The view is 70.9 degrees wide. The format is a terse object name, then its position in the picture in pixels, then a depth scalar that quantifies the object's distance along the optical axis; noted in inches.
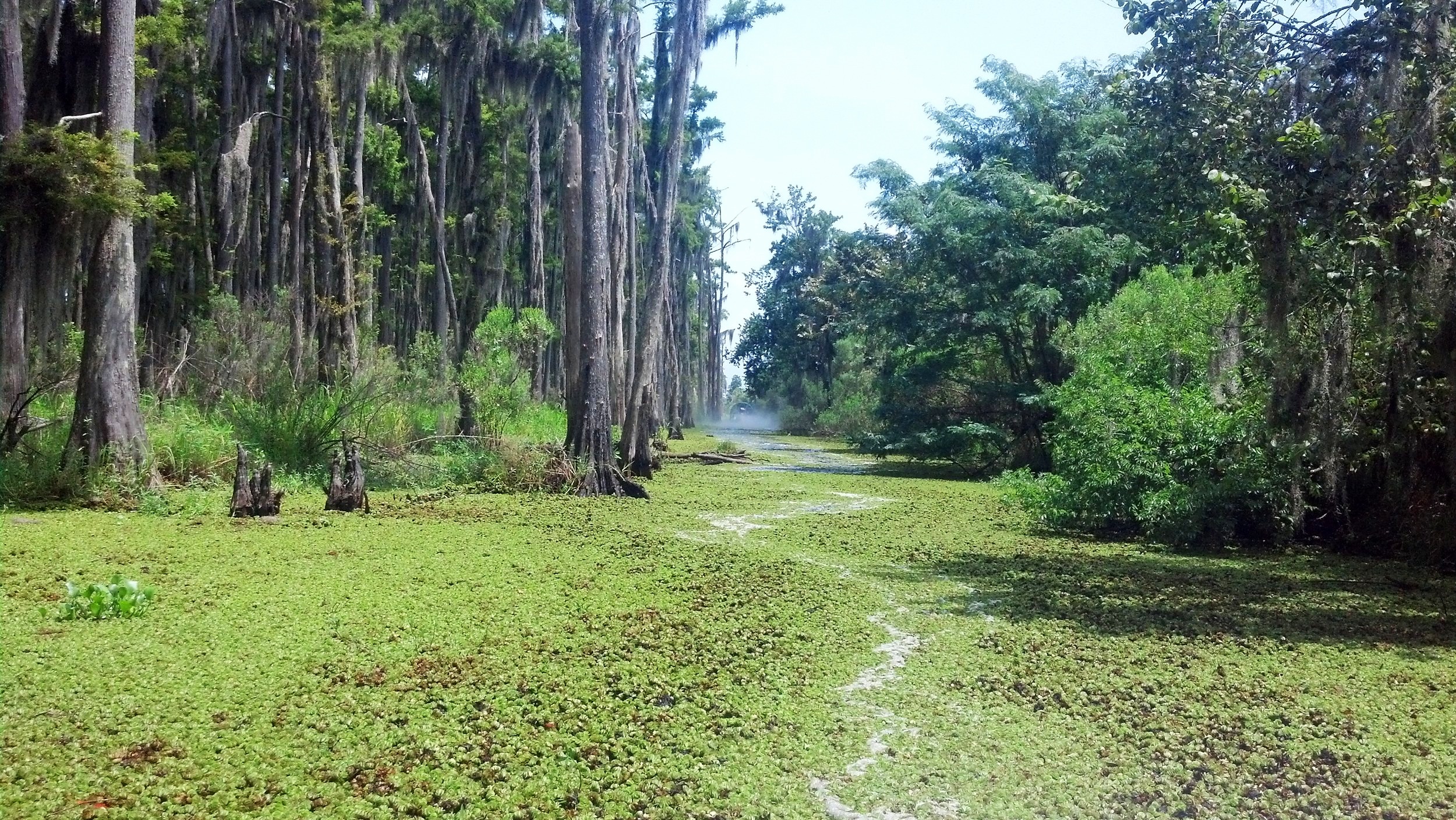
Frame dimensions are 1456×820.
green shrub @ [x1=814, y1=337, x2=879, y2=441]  1318.9
